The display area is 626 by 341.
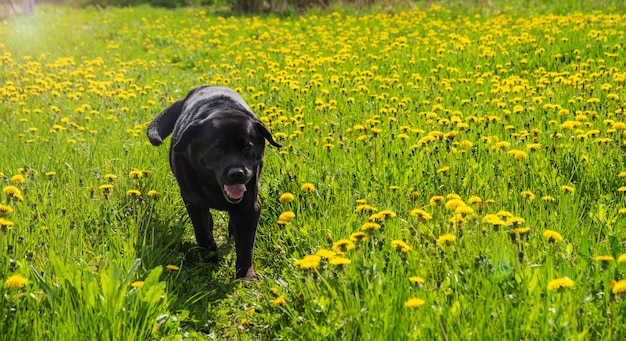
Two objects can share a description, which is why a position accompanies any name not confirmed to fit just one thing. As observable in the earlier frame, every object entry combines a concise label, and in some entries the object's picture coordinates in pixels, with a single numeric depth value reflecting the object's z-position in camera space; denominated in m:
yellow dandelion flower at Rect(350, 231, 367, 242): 2.70
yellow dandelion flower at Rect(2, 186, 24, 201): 3.27
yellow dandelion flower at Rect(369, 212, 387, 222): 2.87
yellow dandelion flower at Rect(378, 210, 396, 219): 2.89
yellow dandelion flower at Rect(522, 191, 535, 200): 3.31
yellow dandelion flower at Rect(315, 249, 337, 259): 2.59
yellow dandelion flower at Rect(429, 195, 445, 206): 3.11
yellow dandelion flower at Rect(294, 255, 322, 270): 2.51
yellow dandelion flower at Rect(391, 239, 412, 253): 2.67
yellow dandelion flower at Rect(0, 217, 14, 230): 2.76
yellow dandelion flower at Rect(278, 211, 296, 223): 3.17
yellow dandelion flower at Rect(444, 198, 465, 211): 2.91
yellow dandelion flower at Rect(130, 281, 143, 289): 2.72
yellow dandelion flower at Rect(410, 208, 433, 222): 2.84
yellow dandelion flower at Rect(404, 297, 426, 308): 2.25
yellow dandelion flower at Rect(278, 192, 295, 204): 3.52
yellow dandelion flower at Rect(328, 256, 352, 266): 2.51
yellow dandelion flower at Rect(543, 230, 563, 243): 2.62
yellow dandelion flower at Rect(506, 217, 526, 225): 2.69
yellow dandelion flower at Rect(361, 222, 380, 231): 2.79
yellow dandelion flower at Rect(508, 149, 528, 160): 3.69
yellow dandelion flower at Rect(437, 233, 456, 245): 2.70
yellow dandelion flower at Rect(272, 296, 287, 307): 2.76
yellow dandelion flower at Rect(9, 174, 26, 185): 3.60
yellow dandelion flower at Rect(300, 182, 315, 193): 3.59
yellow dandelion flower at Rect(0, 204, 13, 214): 2.95
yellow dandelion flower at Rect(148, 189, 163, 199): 3.86
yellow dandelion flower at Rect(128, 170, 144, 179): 4.04
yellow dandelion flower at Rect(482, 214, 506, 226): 2.76
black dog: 3.62
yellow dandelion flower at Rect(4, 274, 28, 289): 2.51
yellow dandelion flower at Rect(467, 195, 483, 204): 3.21
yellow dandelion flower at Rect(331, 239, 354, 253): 2.63
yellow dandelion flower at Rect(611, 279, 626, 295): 2.08
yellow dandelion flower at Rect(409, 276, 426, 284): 2.43
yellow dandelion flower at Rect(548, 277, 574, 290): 2.24
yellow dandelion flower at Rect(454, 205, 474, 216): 2.78
